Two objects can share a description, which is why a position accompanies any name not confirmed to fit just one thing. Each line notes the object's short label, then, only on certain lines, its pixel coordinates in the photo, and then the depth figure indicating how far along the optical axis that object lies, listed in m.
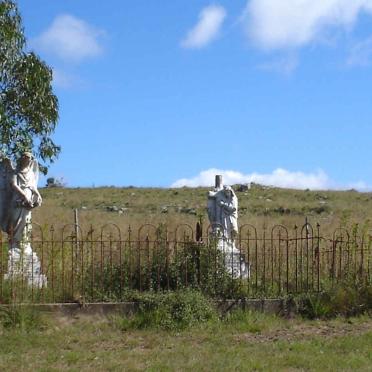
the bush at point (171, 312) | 10.34
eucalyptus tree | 13.20
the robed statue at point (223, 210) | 13.85
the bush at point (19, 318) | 10.07
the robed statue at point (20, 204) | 11.78
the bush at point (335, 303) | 11.29
